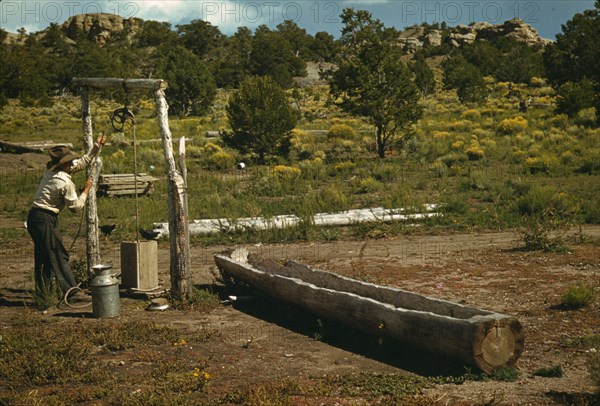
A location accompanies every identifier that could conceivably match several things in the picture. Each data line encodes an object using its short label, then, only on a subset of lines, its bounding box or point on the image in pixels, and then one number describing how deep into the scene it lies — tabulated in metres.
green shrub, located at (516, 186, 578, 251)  12.66
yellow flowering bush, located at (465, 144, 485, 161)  24.73
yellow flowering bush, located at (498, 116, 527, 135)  30.72
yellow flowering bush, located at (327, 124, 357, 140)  31.67
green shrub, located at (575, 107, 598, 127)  30.34
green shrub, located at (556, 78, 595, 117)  32.50
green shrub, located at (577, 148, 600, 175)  21.20
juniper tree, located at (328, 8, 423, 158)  26.25
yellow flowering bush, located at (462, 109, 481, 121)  36.59
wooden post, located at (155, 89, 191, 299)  9.73
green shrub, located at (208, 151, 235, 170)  24.86
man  9.42
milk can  9.13
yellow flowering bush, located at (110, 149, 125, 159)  26.48
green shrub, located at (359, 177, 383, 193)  19.66
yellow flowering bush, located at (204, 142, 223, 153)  28.61
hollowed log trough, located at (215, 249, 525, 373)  6.38
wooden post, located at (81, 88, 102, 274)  10.42
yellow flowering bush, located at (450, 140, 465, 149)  27.16
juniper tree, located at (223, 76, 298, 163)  25.70
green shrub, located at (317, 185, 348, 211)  17.14
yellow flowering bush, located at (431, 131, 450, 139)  30.07
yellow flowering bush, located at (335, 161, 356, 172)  23.19
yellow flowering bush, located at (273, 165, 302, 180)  21.78
